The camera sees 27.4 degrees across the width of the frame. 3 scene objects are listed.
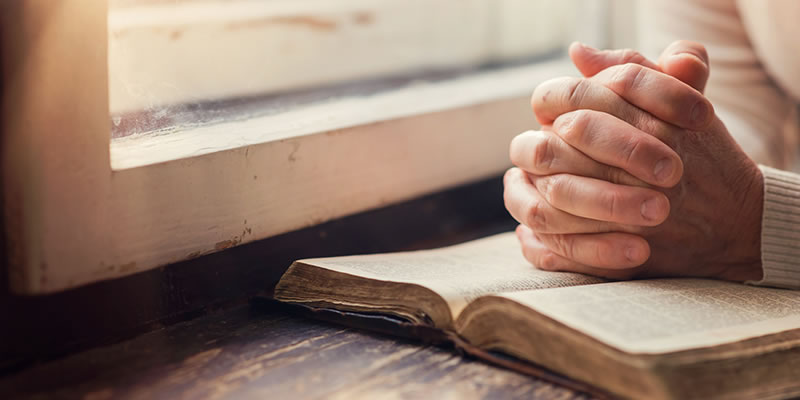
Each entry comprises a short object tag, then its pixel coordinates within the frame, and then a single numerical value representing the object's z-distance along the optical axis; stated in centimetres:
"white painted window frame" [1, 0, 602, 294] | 58
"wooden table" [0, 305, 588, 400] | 57
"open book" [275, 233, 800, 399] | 55
